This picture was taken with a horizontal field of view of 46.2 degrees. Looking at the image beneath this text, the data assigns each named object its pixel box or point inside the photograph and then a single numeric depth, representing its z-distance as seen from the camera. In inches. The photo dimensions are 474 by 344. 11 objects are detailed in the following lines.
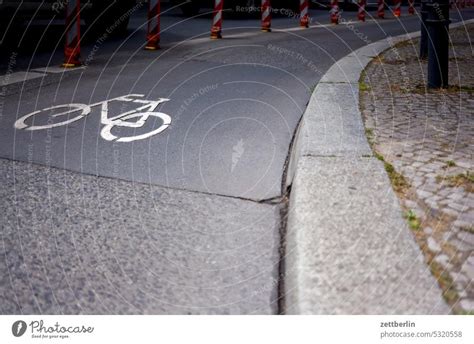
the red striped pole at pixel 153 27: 345.7
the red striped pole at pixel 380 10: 767.7
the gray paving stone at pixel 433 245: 82.0
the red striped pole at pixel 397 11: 832.3
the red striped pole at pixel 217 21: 414.0
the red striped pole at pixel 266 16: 473.7
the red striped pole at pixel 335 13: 605.0
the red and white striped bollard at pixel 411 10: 977.0
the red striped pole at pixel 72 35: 281.4
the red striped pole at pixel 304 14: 544.8
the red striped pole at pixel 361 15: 689.1
